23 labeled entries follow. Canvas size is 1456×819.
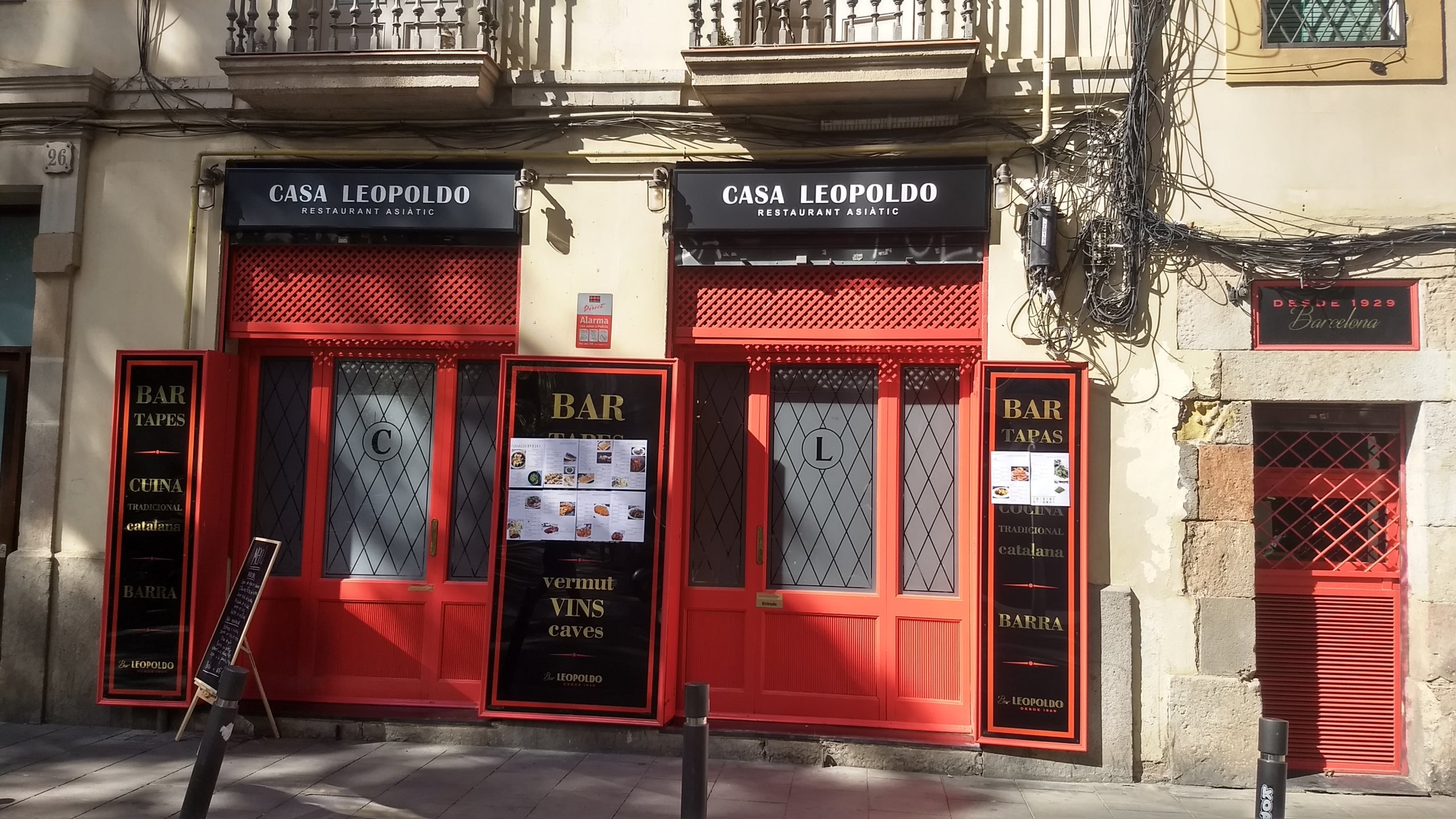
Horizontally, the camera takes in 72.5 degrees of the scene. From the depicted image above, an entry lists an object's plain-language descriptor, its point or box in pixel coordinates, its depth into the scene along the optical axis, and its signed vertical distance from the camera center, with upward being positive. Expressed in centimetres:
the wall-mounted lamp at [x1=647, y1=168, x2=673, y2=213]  663 +195
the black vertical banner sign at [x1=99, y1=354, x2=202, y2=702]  655 -39
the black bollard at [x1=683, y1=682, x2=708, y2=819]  417 -114
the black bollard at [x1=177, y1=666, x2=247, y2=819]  425 -117
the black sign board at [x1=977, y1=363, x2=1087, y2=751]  598 -43
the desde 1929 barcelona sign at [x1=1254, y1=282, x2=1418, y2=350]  609 +111
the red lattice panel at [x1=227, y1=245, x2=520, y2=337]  687 +130
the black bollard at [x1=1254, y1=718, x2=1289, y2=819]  397 -110
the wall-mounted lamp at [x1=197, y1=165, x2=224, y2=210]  689 +200
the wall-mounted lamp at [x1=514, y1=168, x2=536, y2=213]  658 +194
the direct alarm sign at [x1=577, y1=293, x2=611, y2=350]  661 +106
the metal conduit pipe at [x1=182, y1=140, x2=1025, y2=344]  646 +221
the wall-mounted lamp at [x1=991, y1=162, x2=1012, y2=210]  624 +190
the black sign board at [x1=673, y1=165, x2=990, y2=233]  641 +188
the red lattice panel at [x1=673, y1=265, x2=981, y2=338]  653 +124
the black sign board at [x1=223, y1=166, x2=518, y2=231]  680 +192
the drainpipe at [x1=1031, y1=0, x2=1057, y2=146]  614 +250
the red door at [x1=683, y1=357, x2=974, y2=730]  649 -38
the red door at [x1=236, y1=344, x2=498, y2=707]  681 -27
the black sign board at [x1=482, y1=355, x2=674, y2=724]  632 -37
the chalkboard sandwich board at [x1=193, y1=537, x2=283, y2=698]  636 -90
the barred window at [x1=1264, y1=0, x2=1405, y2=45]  630 +302
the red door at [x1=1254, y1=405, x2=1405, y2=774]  616 -53
